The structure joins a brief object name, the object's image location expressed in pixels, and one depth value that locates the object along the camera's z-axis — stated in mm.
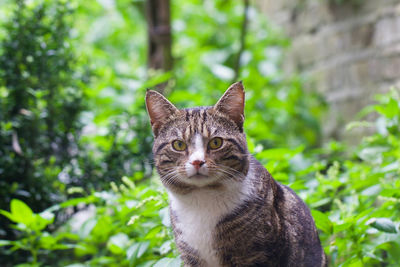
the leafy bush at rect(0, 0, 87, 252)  2912
